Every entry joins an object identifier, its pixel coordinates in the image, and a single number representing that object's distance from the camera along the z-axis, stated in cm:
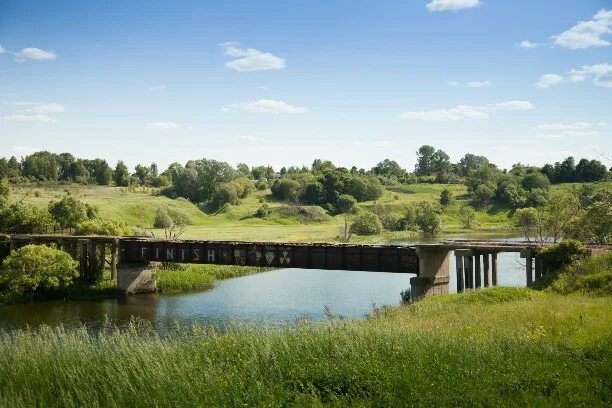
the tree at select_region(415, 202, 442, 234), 10994
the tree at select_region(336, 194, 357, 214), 14141
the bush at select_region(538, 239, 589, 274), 3209
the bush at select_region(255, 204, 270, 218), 12925
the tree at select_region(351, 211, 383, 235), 10469
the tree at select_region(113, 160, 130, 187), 16650
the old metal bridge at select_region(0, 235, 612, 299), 3906
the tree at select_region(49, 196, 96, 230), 7106
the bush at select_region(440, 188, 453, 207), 14712
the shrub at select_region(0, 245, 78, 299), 4581
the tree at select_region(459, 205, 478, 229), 12212
